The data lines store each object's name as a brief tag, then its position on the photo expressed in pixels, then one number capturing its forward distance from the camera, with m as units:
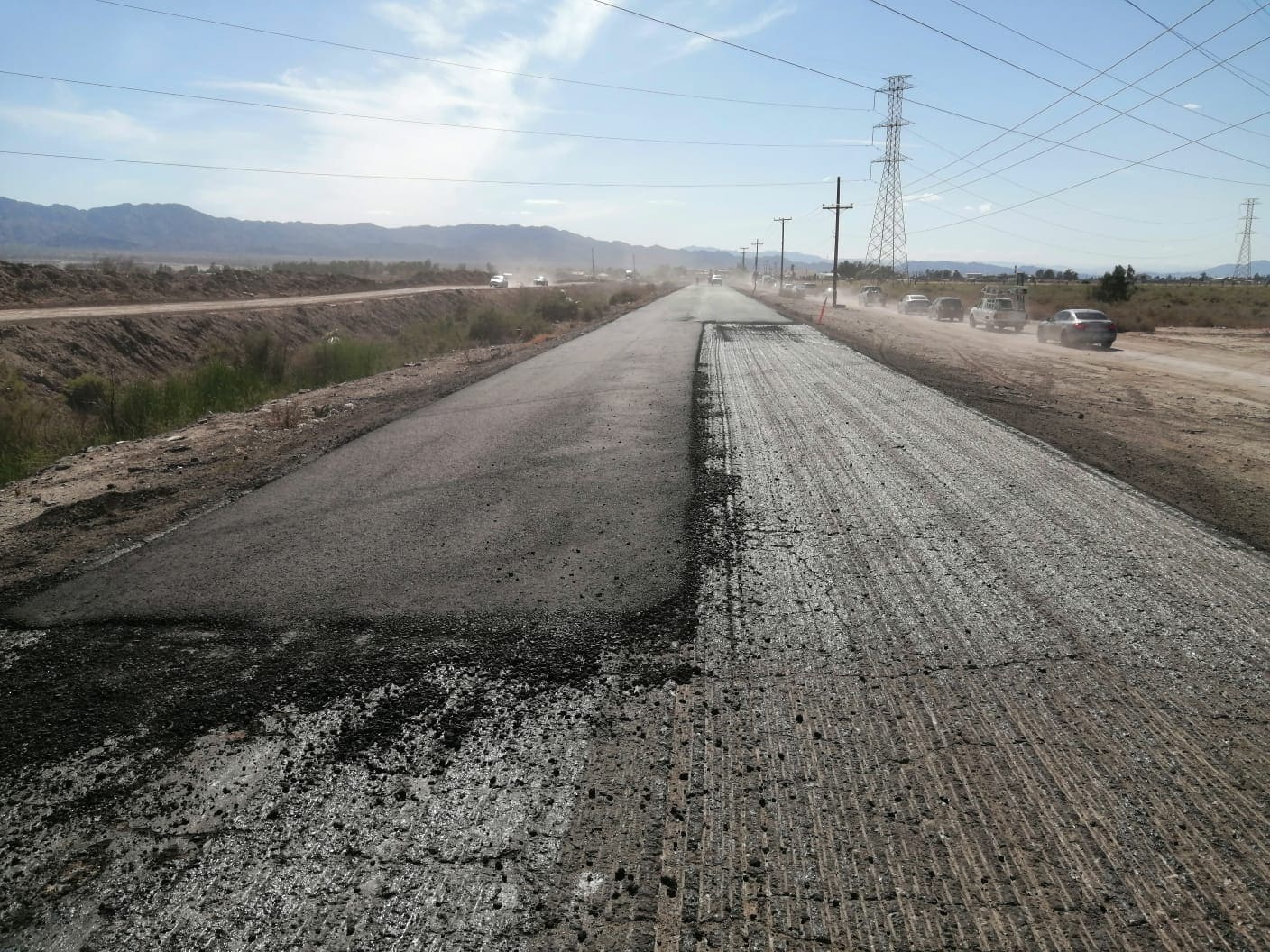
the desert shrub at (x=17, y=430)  10.76
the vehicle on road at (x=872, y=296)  68.50
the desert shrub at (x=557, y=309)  46.81
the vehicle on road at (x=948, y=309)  46.29
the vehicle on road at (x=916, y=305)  54.59
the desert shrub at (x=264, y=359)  21.67
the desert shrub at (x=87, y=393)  16.94
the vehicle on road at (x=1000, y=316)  38.66
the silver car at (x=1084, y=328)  28.95
